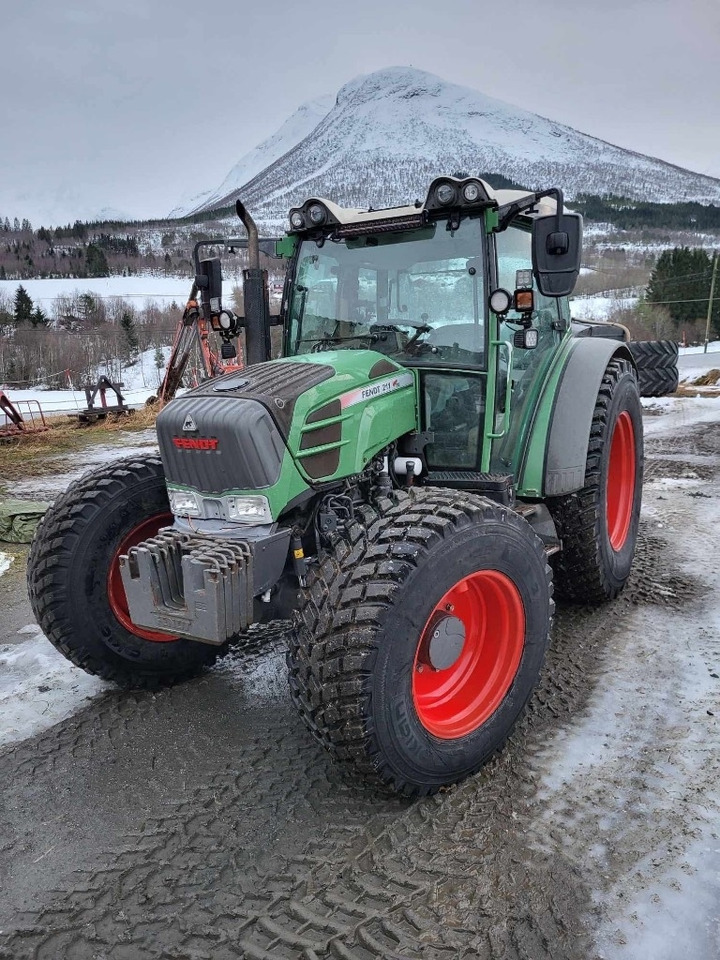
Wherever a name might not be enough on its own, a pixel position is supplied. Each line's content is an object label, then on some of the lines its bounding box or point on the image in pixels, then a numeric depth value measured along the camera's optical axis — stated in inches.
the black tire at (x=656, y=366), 314.7
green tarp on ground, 249.0
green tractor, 96.6
